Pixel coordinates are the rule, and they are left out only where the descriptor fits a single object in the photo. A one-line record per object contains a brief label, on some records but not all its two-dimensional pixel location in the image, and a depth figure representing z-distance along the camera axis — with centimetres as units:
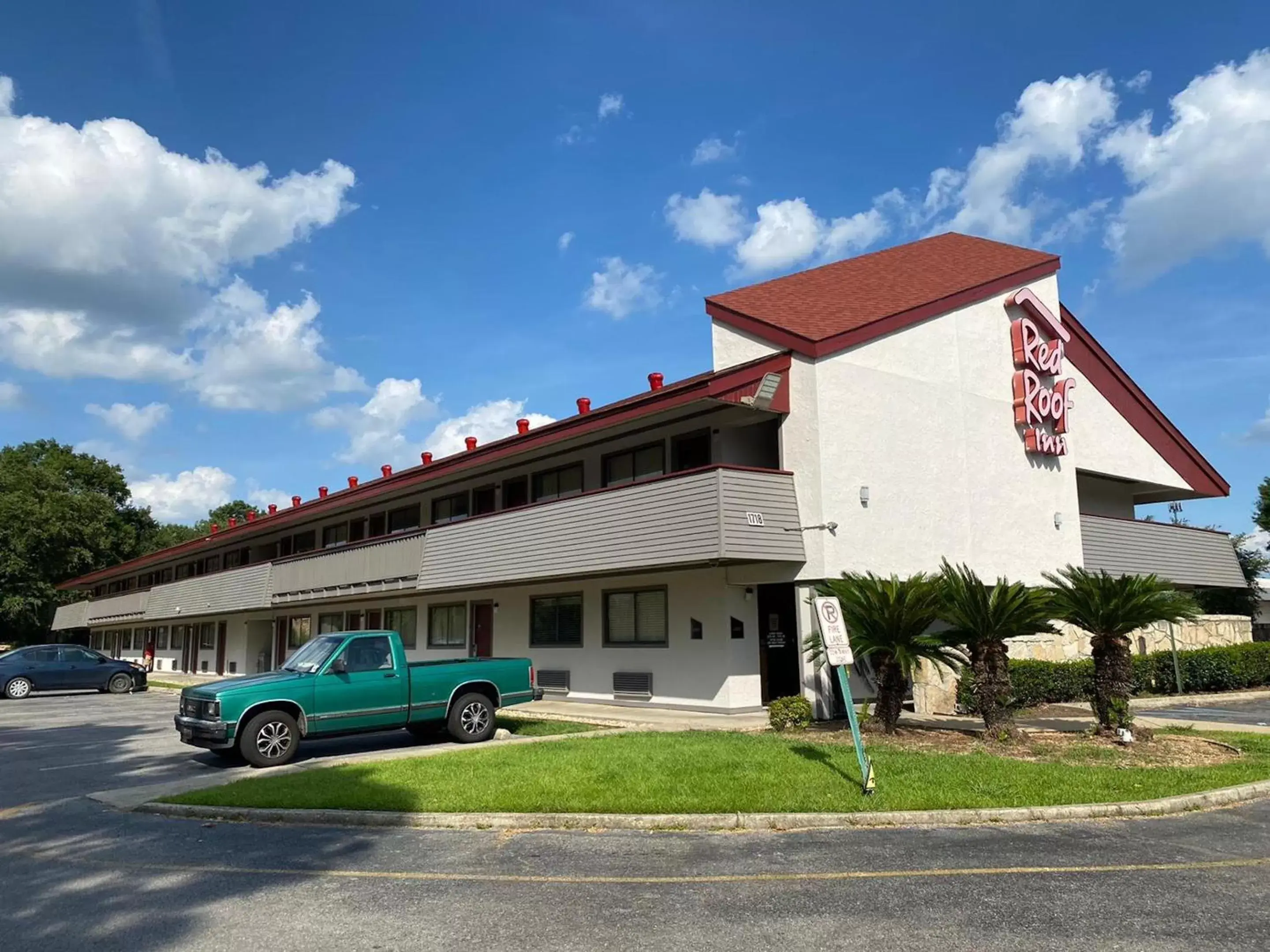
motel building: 1795
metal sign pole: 955
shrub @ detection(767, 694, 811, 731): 1516
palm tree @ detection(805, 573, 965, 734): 1336
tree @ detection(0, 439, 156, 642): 6325
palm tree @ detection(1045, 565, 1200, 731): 1291
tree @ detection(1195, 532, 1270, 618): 3812
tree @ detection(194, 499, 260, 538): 9569
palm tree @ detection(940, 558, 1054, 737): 1311
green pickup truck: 1313
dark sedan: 3100
